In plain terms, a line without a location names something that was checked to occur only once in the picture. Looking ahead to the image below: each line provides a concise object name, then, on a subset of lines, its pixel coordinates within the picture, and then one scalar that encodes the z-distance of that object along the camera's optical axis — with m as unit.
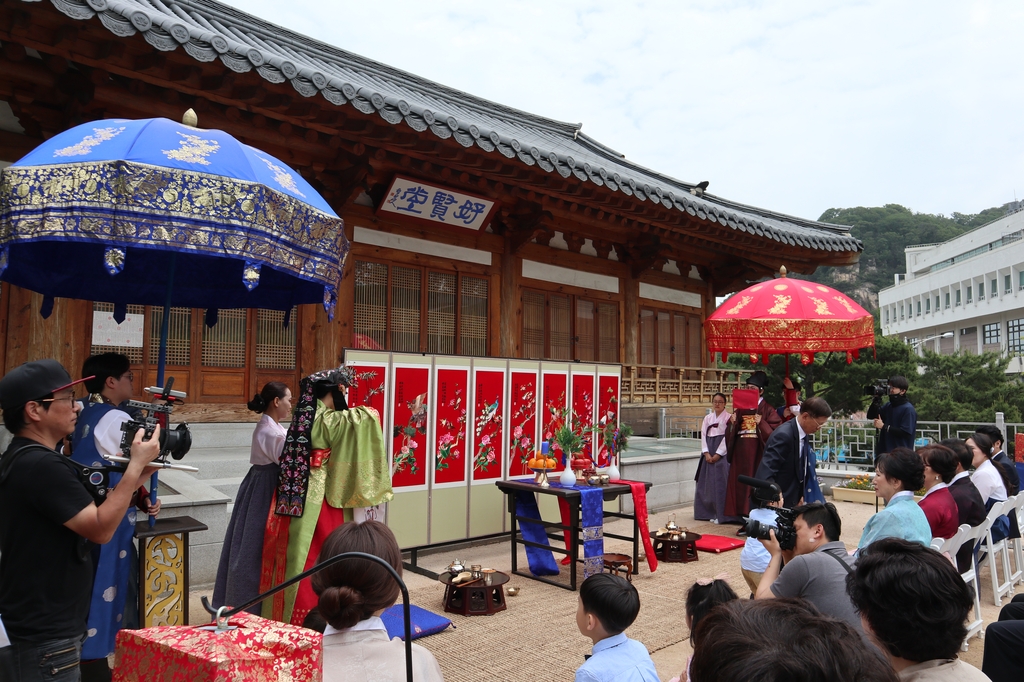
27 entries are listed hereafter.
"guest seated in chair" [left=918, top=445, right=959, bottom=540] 4.25
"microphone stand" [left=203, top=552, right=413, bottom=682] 1.36
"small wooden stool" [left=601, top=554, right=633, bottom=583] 5.64
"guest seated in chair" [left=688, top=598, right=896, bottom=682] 0.96
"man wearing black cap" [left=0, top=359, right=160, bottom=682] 2.11
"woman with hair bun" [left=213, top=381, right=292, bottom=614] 4.17
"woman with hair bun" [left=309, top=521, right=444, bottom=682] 1.92
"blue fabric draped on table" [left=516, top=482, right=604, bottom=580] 5.48
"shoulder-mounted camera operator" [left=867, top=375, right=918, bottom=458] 7.21
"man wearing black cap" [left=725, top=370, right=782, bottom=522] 8.12
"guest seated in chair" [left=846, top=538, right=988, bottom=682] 1.72
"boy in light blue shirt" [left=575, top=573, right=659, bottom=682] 2.43
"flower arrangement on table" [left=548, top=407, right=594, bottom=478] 6.07
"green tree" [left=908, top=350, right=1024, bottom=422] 20.58
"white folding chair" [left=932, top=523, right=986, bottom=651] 3.92
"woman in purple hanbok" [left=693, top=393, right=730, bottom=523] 8.31
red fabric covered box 1.25
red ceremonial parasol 7.36
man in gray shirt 2.61
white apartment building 37.41
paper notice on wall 6.27
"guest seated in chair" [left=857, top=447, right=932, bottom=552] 3.48
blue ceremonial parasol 2.78
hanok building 5.20
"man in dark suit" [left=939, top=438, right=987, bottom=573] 4.73
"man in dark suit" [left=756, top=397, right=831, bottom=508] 6.37
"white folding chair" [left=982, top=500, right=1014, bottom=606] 4.78
